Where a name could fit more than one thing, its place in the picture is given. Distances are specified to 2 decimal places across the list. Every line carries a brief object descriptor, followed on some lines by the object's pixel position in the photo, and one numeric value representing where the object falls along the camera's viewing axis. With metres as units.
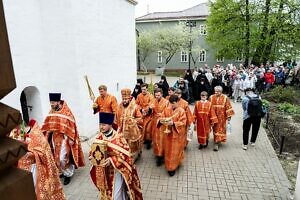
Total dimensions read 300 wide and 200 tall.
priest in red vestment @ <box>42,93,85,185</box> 4.71
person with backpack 5.98
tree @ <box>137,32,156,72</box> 27.16
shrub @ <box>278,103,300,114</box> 10.18
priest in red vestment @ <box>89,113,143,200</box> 3.13
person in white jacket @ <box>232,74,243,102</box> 12.01
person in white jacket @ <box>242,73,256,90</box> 11.84
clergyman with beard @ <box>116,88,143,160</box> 5.40
